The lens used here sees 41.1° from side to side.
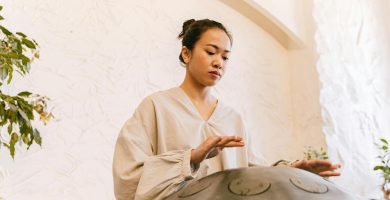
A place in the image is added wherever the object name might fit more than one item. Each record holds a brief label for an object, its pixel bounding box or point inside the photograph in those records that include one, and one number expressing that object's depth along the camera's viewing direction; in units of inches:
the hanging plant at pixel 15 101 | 57.0
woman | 49.1
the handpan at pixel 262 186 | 42.3
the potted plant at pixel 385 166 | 138.6
